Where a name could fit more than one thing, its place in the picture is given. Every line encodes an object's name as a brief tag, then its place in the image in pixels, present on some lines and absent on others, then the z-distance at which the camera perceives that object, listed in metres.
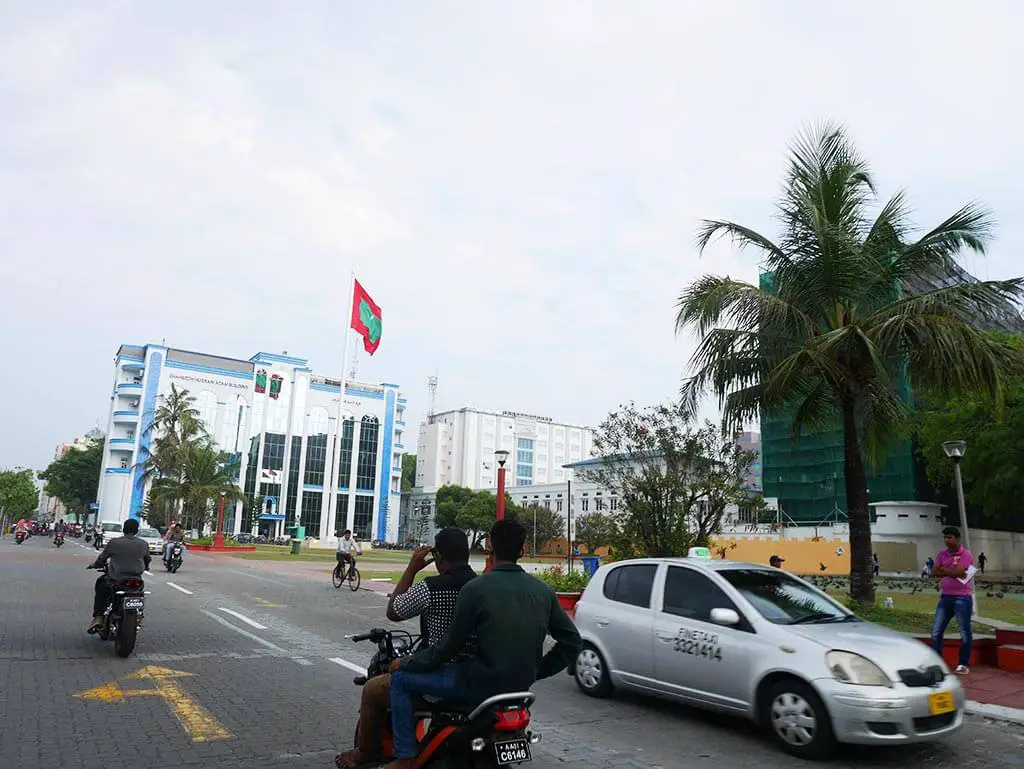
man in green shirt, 3.90
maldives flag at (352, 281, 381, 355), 48.99
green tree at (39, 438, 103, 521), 96.62
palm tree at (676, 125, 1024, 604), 13.02
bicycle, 22.69
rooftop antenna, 148.50
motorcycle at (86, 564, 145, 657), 9.05
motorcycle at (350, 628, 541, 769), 3.82
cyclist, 22.55
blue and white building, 85.44
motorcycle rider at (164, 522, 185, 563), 25.66
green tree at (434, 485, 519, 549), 83.49
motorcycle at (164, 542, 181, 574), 25.47
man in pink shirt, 9.51
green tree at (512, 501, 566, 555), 74.44
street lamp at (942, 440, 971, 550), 13.84
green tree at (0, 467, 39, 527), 109.62
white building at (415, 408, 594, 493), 131.38
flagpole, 52.73
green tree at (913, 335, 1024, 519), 29.52
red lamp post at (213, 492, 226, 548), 51.09
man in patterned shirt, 4.48
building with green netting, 50.94
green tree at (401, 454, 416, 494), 139.25
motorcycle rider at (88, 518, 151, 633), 9.37
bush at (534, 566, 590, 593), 17.52
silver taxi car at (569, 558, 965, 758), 5.70
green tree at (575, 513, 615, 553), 18.07
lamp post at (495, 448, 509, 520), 20.79
